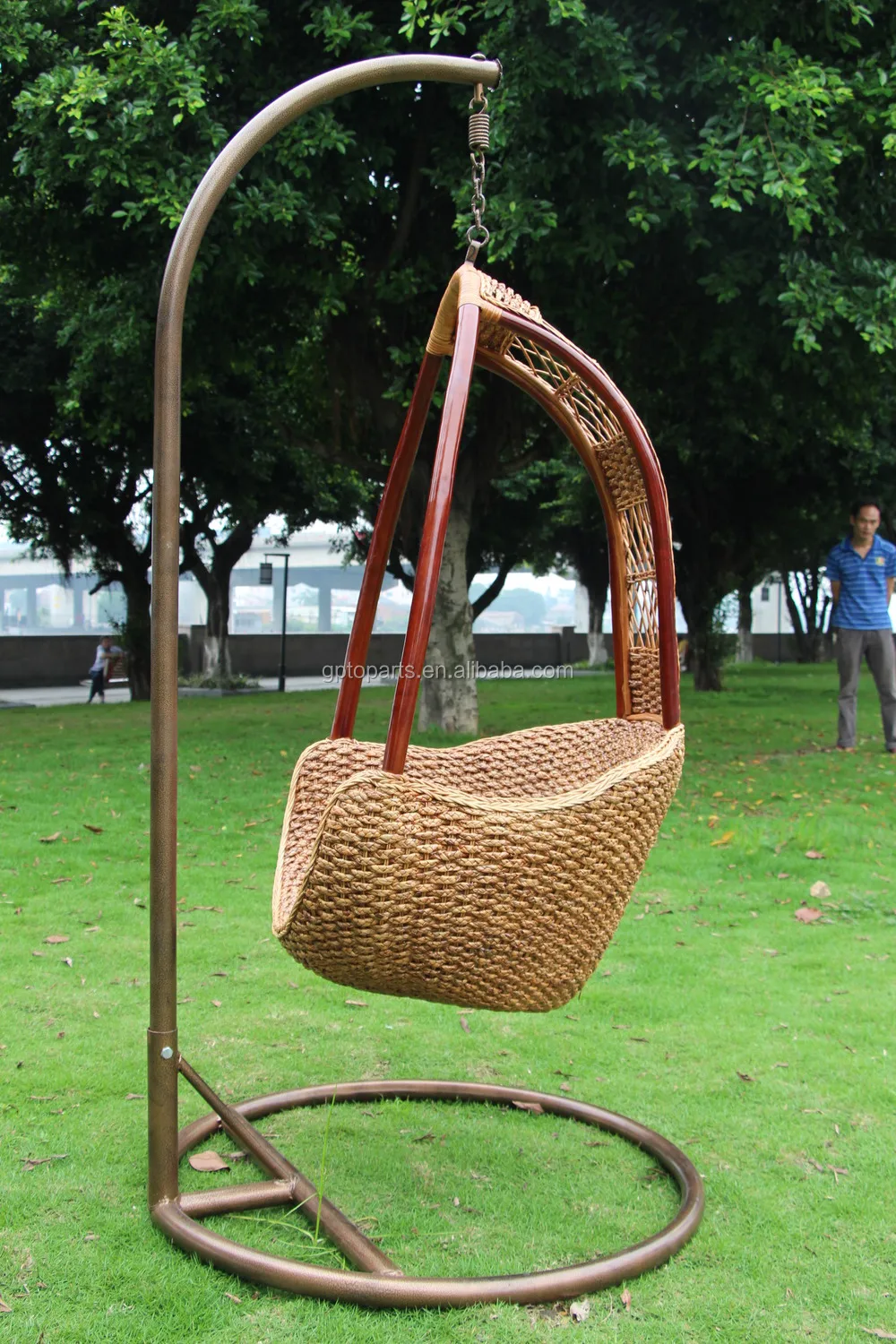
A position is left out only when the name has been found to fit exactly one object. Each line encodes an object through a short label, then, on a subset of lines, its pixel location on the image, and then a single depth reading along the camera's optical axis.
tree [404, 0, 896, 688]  6.72
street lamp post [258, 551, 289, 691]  24.92
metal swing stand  2.53
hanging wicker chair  2.29
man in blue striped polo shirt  8.84
